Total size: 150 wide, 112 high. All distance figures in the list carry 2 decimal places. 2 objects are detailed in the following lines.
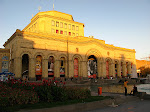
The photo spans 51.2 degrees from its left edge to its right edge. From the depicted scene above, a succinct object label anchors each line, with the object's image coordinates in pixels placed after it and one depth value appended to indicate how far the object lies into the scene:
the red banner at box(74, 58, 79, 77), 51.77
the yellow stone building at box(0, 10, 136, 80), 42.31
